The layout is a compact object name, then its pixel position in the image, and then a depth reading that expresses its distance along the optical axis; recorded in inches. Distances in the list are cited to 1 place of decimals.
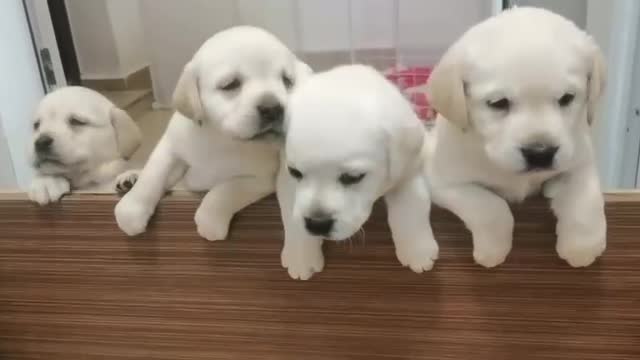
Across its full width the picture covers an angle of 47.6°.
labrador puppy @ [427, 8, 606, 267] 27.5
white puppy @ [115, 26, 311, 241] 32.2
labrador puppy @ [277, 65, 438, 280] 28.5
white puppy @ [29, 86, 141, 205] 39.4
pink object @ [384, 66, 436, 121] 39.5
